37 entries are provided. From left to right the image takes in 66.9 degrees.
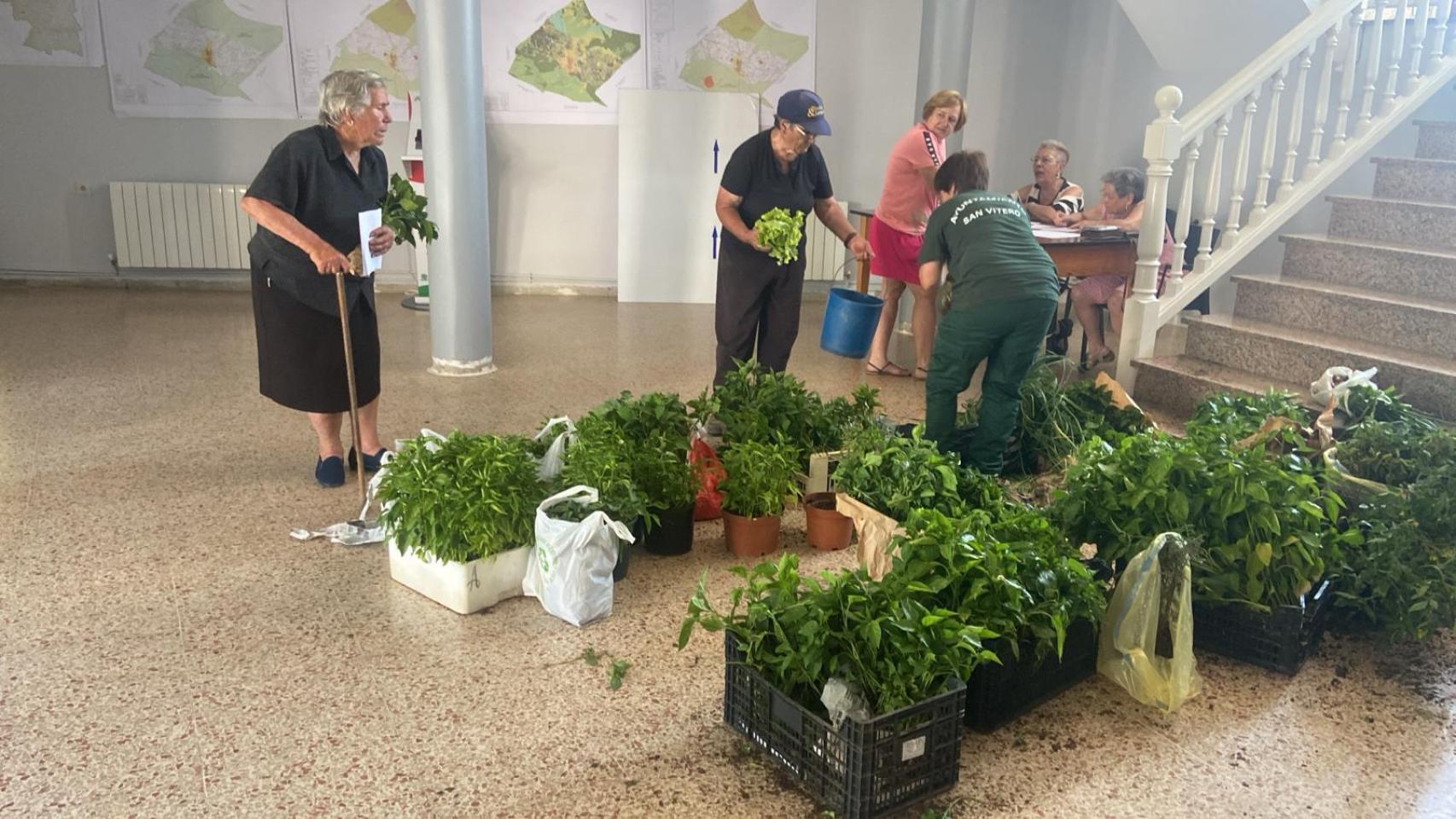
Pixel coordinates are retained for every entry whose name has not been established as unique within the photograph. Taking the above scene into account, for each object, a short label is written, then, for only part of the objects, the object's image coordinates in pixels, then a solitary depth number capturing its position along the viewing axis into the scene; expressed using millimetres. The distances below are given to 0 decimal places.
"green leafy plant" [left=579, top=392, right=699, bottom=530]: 3656
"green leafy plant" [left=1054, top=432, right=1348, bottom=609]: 3023
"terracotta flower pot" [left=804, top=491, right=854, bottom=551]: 3922
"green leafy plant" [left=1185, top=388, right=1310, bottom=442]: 4023
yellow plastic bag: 2951
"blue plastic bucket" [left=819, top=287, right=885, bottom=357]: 5164
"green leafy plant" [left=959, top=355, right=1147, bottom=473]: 4582
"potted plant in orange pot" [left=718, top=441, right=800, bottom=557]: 3754
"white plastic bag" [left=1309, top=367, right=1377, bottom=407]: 4246
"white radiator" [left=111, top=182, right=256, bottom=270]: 7844
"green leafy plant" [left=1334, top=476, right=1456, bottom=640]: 3055
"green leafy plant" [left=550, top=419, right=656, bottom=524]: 3371
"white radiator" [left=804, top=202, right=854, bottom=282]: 8727
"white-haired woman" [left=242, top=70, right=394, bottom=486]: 3801
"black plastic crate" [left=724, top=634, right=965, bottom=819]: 2373
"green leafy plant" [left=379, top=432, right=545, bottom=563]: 3246
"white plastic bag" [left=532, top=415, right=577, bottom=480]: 3740
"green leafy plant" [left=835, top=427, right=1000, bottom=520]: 3367
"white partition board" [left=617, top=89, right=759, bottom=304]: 8094
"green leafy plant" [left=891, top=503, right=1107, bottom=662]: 2660
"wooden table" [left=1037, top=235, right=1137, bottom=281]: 5617
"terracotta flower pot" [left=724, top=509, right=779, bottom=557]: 3811
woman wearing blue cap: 4528
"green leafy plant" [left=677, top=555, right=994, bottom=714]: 2428
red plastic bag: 3977
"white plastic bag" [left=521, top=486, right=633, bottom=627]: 3205
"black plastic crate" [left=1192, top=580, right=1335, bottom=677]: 3125
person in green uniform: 4160
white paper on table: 5598
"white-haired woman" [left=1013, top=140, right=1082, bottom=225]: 6316
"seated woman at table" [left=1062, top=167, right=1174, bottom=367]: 6191
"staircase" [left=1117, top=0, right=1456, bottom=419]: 5156
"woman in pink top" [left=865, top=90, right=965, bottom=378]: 5672
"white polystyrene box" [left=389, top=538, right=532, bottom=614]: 3316
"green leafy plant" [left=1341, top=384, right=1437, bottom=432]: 4078
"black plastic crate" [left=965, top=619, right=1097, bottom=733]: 2791
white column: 5547
